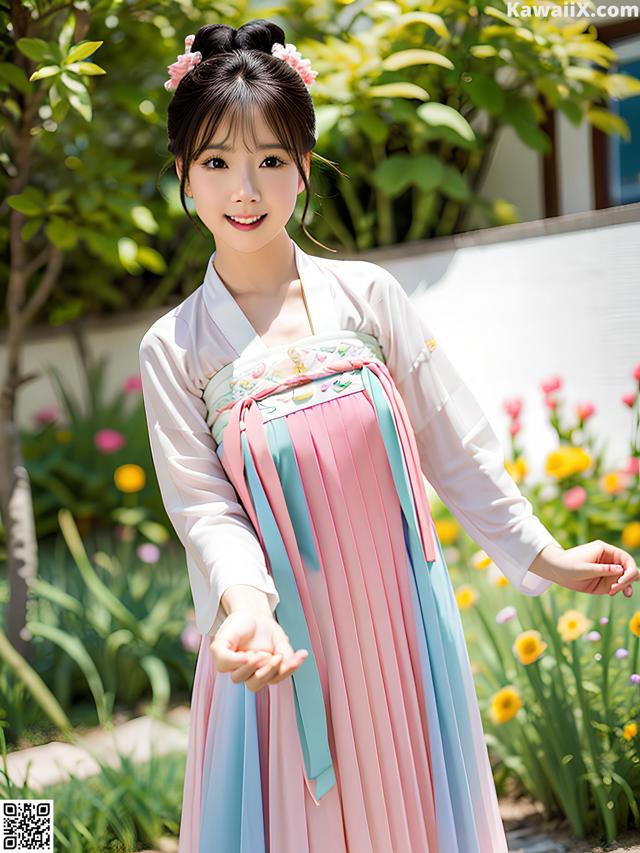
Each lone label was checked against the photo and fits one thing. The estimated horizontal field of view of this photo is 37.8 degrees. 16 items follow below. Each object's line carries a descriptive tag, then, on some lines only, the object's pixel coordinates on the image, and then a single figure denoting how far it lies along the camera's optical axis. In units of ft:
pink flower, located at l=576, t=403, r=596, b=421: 9.15
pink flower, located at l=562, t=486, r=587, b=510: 8.97
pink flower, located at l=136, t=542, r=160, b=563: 10.78
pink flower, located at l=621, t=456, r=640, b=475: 8.39
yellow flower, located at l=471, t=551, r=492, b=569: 7.61
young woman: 4.66
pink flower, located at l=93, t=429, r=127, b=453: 12.73
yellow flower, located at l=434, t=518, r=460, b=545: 9.76
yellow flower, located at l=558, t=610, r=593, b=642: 6.79
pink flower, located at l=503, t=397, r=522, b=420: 9.40
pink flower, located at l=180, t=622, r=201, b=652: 9.73
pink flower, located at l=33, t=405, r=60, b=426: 14.60
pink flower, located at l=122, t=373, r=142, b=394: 13.29
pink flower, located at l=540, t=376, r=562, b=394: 9.23
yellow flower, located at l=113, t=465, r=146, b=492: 11.32
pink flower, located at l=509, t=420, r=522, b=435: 9.39
